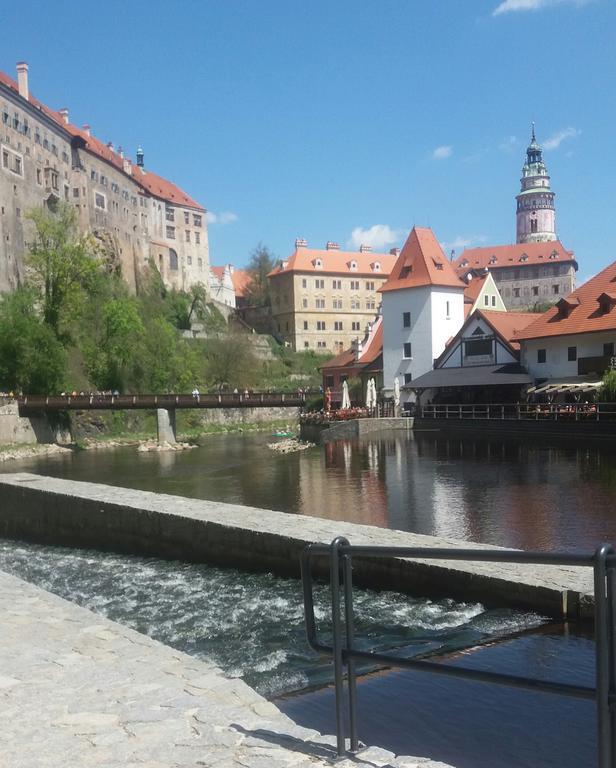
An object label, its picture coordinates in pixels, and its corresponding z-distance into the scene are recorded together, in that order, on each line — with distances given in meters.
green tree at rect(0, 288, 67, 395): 52.09
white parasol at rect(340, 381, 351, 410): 47.94
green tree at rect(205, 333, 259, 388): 77.19
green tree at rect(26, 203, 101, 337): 56.91
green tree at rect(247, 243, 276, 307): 109.81
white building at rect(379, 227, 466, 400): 53.31
